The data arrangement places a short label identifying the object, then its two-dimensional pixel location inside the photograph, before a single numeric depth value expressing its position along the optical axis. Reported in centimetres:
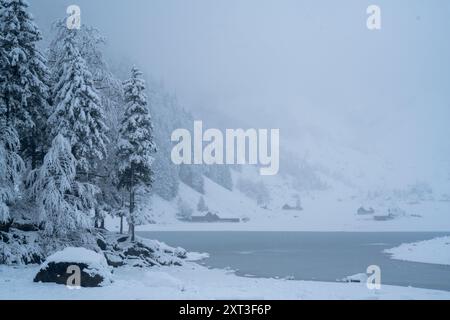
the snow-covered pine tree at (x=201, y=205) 11518
